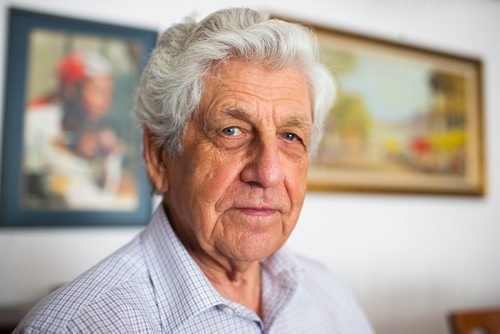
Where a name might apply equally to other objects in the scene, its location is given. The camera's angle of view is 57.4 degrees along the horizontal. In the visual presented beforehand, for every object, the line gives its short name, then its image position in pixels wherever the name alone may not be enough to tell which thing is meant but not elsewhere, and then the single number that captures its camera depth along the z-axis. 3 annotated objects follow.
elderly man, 0.86
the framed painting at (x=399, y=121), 2.34
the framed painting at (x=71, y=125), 1.74
